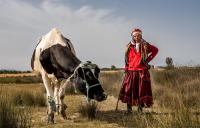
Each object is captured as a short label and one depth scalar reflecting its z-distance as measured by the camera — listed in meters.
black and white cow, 8.91
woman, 11.27
